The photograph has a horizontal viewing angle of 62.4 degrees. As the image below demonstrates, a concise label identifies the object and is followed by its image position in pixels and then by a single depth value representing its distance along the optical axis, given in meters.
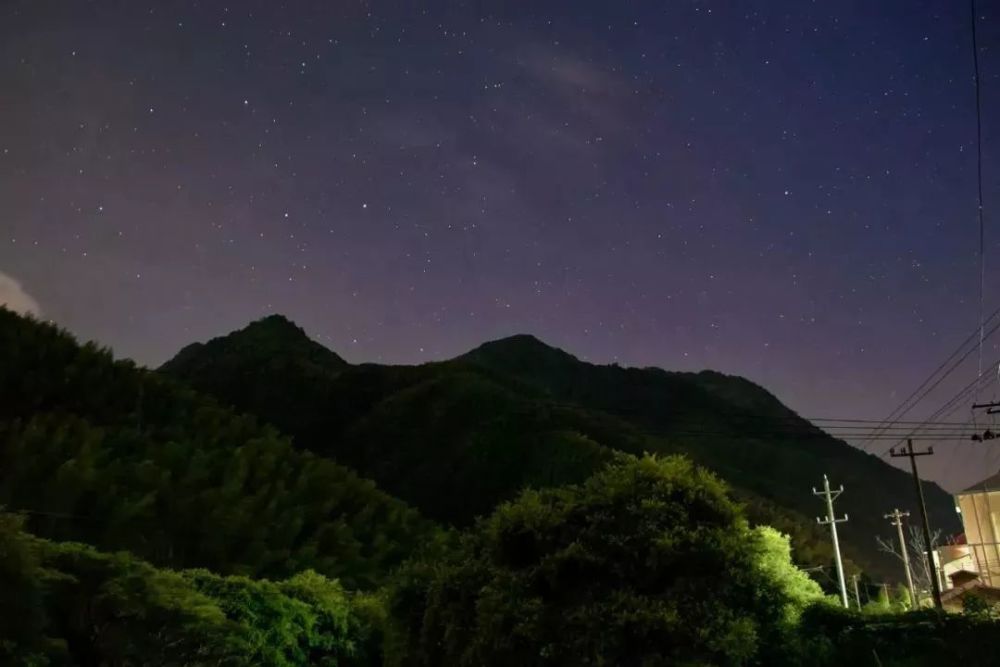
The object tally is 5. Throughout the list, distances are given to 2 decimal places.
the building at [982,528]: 40.91
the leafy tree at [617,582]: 12.45
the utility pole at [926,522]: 26.38
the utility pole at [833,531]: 32.88
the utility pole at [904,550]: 38.75
